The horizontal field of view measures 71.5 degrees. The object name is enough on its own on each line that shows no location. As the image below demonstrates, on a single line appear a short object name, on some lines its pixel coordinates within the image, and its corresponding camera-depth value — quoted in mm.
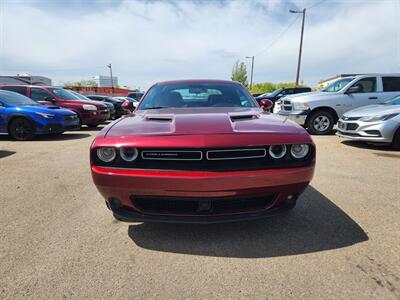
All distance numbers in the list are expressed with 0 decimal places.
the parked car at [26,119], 7387
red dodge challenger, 1977
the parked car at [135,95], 25438
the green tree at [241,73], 59781
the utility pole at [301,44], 23011
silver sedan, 5891
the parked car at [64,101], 9406
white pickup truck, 8266
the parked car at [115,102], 15109
